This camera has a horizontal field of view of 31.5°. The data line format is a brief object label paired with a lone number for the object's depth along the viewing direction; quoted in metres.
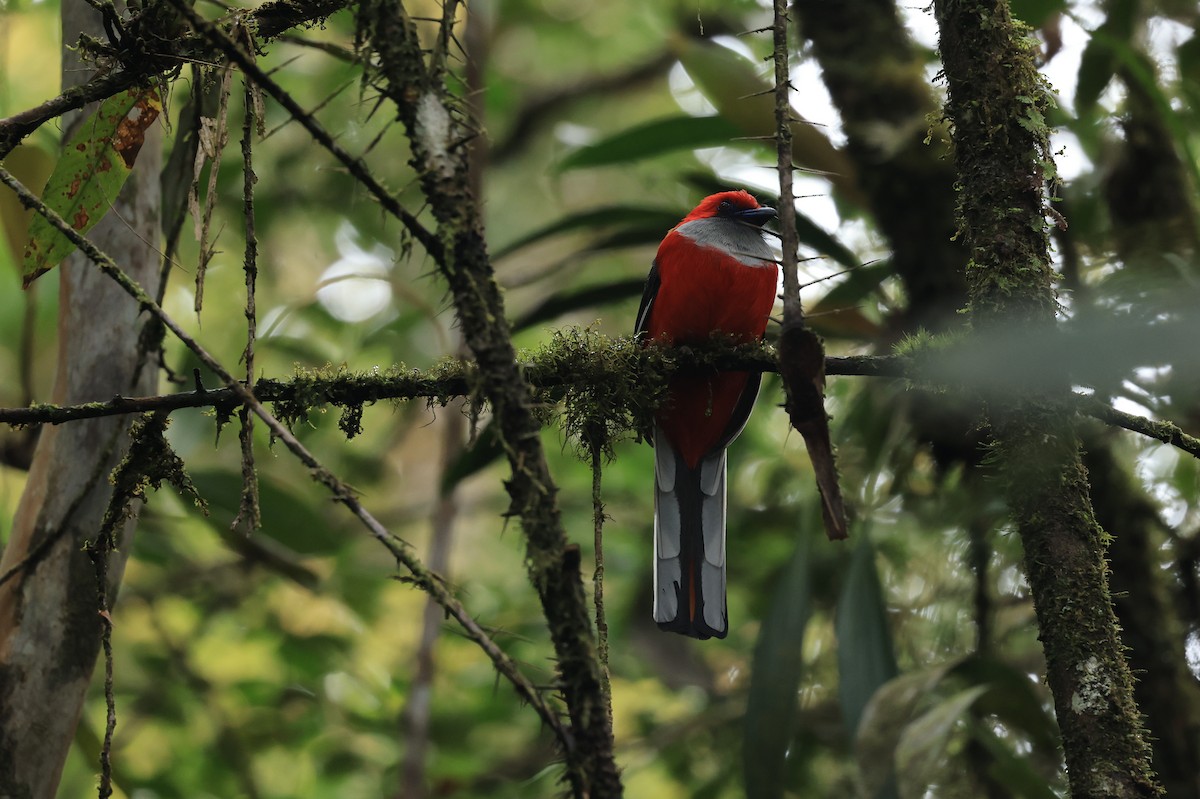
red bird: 6.74
